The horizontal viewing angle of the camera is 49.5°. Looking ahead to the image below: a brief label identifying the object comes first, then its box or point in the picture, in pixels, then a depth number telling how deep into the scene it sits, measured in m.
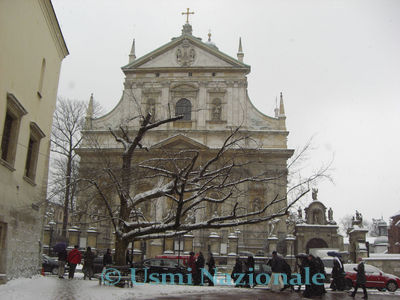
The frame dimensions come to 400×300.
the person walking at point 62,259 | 17.51
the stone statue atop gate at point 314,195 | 32.38
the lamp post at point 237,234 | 28.52
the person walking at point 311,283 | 14.55
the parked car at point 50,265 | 22.94
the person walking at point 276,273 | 15.51
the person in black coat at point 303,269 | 15.18
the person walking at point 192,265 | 17.95
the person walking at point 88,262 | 18.28
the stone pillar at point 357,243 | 27.77
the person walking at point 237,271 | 19.53
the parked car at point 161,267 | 18.89
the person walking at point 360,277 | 15.17
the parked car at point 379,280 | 20.75
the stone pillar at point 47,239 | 28.85
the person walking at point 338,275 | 17.38
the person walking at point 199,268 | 17.97
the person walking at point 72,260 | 17.64
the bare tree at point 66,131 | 32.62
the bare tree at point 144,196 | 13.70
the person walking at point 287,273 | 16.23
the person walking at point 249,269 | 18.14
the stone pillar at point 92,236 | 30.00
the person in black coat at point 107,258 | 19.27
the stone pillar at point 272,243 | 29.44
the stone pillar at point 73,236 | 29.10
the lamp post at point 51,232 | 28.12
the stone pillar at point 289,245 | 29.61
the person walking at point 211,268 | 18.14
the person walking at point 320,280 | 14.72
